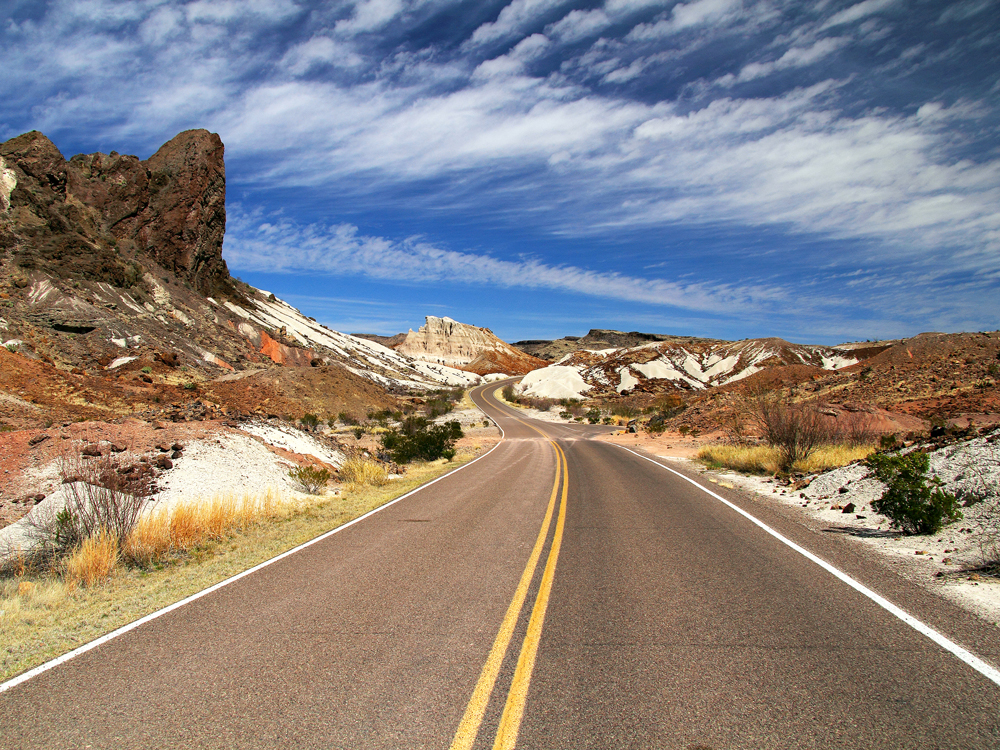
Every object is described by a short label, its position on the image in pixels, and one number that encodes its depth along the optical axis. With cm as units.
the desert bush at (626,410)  4890
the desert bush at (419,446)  2144
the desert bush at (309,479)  1388
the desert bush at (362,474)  1519
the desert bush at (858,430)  1550
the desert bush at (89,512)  757
